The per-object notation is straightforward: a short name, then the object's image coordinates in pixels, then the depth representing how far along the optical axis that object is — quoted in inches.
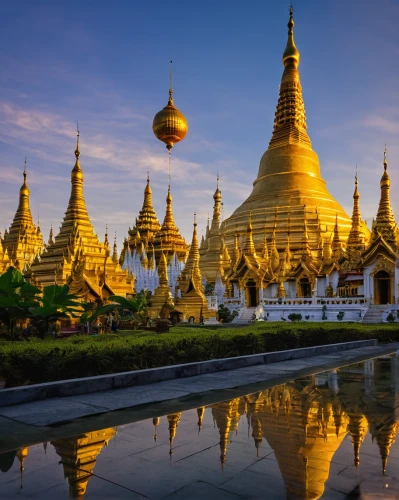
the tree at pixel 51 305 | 400.2
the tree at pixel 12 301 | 370.0
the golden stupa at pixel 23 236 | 2059.5
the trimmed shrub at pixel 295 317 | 1102.4
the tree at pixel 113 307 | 453.6
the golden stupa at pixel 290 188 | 1691.7
